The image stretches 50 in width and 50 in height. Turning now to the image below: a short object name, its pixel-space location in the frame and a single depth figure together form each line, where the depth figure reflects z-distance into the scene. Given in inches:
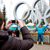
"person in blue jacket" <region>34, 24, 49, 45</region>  214.9
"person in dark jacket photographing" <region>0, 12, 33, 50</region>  25.8
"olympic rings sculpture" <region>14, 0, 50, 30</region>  287.4
